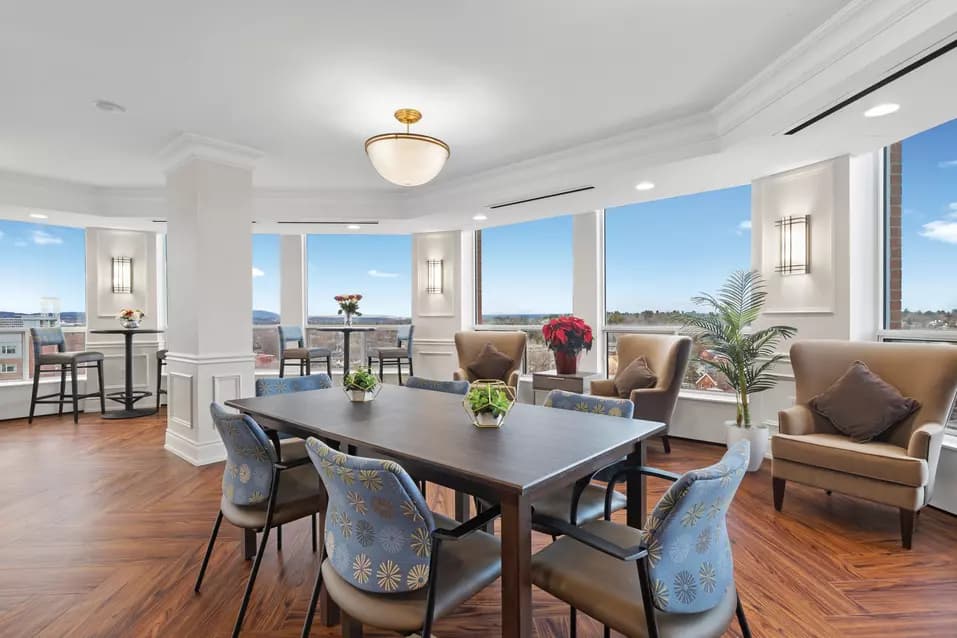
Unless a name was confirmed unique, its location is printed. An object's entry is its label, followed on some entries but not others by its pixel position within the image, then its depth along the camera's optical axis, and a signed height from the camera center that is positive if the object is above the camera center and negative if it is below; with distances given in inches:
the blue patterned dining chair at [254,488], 73.2 -27.4
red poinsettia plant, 191.6 -8.0
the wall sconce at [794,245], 151.9 +22.4
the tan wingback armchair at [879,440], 102.0 -29.6
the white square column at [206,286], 156.1 +9.5
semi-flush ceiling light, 111.5 +37.5
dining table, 50.7 -17.6
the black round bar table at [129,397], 222.4 -39.4
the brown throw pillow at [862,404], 114.0 -21.8
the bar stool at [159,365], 233.7 -25.3
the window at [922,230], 128.5 +23.8
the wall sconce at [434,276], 266.7 +21.4
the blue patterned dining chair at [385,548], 49.3 -25.0
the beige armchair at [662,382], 156.8 -22.8
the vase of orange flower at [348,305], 246.1 +5.0
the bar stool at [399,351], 246.2 -18.5
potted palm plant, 147.9 -10.2
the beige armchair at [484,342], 205.6 -13.4
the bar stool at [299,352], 237.9 -18.8
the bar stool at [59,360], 209.0 -19.7
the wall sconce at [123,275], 248.5 +20.6
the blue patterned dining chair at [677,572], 46.6 -26.1
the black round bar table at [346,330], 236.5 -7.5
